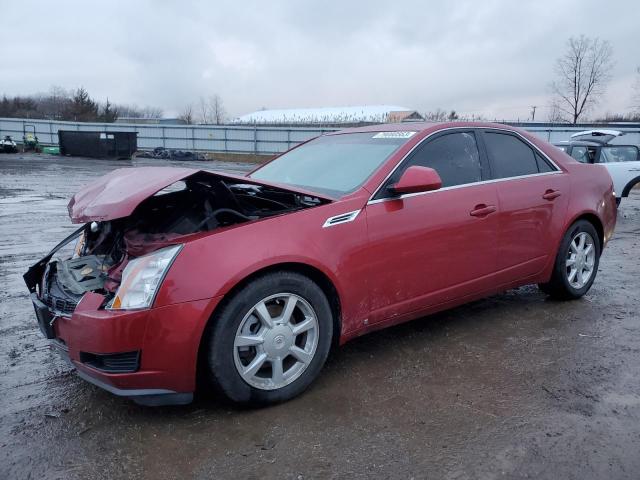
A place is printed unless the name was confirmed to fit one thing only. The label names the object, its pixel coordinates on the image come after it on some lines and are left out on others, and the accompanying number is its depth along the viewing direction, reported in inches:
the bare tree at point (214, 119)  2864.2
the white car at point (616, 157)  439.2
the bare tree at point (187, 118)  2580.2
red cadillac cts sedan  95.5
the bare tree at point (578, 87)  1724.9
